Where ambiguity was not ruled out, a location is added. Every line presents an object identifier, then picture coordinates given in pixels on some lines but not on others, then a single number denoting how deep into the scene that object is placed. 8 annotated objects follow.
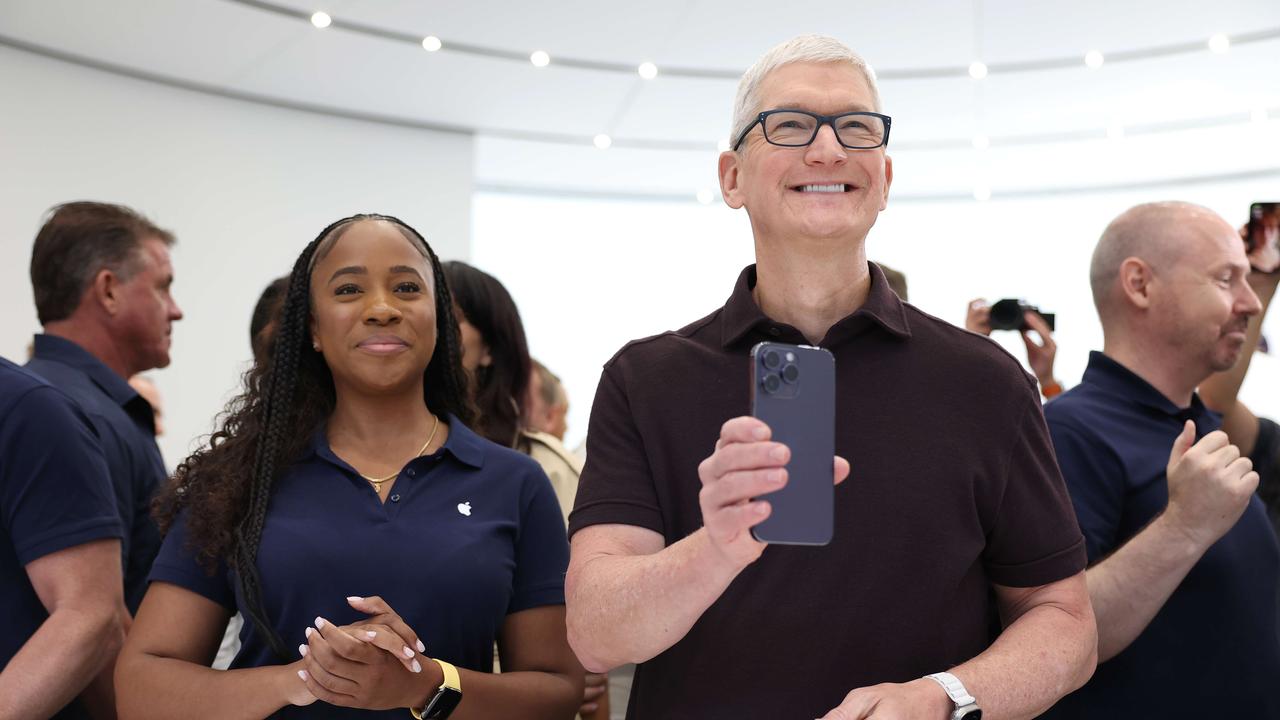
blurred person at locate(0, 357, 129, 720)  2.22
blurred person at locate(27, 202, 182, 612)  2.83
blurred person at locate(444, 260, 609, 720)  3.18
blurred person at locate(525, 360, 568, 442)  4.72
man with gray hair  1.56
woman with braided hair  1.96
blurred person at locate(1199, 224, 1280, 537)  2.81
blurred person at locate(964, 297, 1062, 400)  3.49
